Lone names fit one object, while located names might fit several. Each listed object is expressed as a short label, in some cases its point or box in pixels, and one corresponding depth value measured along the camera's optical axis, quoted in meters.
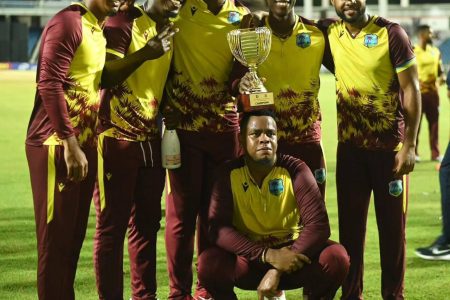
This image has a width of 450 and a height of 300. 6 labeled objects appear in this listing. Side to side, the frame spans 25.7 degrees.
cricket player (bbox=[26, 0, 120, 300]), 4.51
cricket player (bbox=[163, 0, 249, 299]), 5.50
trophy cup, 5.16
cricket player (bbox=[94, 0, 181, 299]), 5.26
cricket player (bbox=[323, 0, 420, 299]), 5.32
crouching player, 5.00
